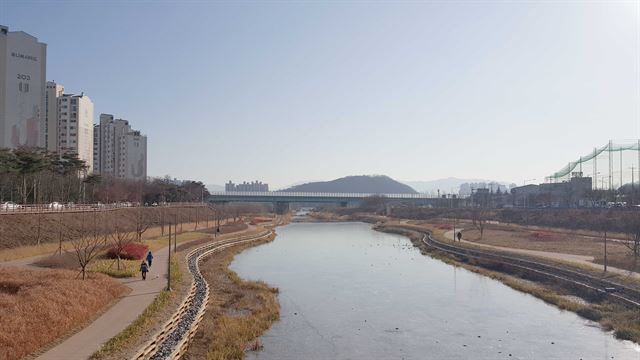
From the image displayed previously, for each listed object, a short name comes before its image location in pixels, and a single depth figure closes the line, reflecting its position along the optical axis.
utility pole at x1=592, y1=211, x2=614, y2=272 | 60.80
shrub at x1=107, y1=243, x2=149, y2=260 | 33.72
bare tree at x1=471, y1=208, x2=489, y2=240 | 87.93
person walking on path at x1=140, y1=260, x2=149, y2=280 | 26.72
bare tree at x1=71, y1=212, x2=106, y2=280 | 34.47
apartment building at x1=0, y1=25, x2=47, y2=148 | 85.69
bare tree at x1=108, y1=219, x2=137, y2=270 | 32.38
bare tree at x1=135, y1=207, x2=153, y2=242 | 52.92
